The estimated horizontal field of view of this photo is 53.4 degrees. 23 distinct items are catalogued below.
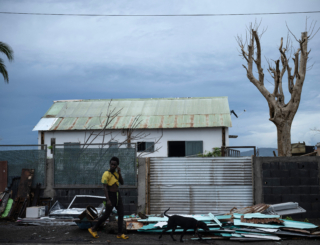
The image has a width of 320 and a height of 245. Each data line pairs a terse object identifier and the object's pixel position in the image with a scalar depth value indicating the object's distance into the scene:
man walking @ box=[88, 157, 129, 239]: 7.25
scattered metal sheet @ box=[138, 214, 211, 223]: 8.22
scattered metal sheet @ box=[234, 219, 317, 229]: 7.67
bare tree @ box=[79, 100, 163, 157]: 19.53
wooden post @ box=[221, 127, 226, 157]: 19.02
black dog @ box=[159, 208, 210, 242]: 7.10
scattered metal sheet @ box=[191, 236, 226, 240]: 7.25
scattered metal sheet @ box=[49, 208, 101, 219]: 9.37
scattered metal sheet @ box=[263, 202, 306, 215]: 8.79
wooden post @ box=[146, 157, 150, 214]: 10.01
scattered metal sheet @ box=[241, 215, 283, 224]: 7.86
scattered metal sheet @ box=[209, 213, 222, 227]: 7.84
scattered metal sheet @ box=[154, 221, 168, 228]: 8.03
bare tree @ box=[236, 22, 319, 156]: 14.30
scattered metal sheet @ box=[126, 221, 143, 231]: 8.03
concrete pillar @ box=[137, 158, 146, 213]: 10.02
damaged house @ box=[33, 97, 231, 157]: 19.22
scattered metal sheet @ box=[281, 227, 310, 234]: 7.38
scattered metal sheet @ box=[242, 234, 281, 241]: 7.16
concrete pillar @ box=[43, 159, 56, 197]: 10.47
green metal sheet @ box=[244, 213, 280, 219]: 7.92
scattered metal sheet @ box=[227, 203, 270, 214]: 8.72
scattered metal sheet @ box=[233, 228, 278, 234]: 7.46
